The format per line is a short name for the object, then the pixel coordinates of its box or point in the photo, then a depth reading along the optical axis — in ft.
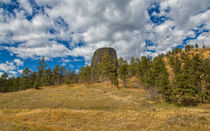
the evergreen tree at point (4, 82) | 216.66
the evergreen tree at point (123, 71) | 185.85
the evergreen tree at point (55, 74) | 230.07
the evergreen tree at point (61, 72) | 247.58
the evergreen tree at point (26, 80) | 223.71
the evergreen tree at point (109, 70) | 180.45
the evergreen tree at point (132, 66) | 303.13
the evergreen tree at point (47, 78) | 217.97
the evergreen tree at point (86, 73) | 225.02
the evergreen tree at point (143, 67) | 183.56
